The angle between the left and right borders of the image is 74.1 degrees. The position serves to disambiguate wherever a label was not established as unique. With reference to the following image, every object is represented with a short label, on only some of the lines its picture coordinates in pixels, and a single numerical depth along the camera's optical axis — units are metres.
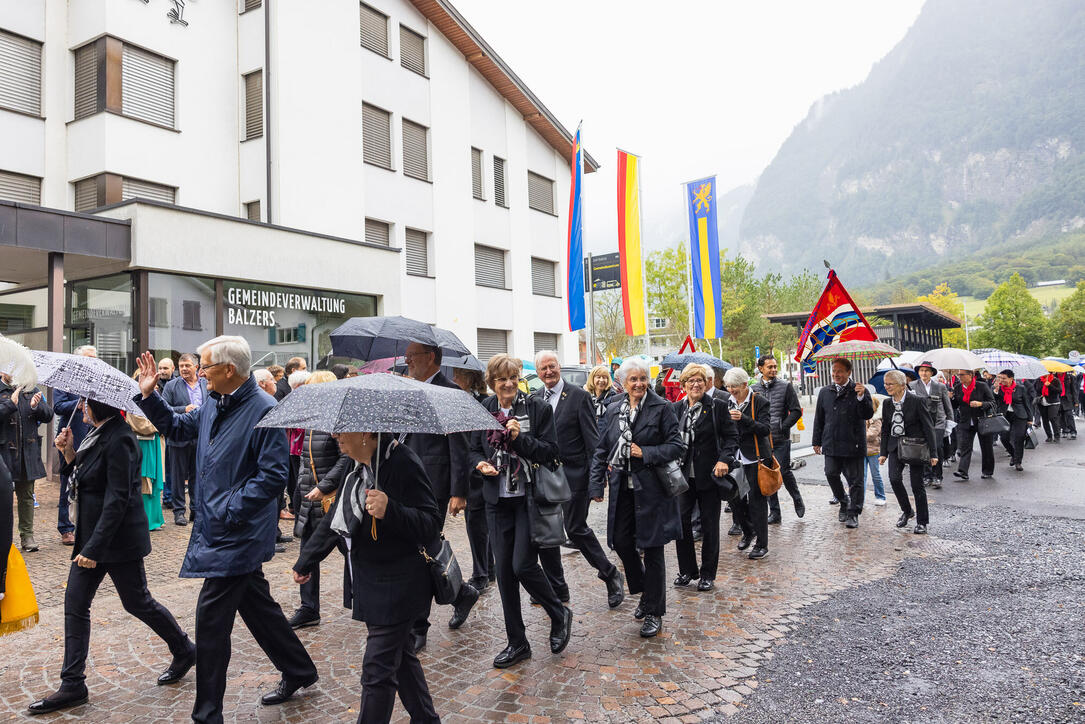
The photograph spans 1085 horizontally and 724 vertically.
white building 13.70
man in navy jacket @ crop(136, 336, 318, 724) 3.64
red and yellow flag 18.92
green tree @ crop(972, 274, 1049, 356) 53.00
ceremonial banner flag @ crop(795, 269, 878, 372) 10.15
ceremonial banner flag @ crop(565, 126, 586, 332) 17.83
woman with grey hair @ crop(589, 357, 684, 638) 5.14
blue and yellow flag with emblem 20.12
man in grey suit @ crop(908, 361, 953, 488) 10.71
